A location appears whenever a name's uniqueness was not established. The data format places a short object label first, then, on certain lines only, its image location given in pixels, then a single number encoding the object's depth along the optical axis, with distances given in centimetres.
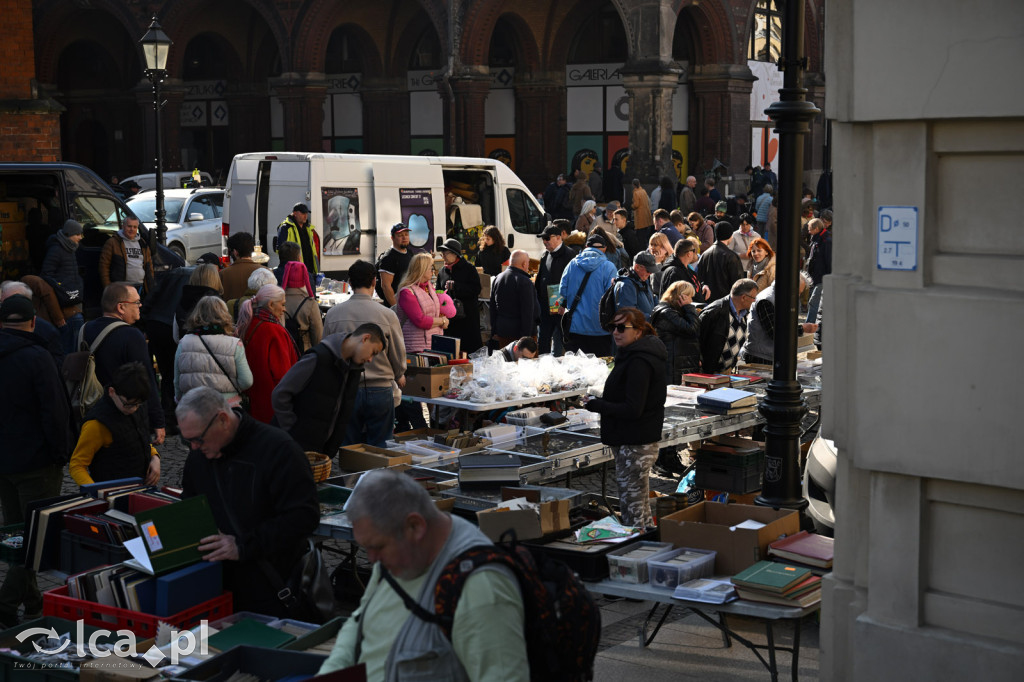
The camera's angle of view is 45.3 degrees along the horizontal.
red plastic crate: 524
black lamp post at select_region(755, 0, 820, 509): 740
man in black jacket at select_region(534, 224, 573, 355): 1364
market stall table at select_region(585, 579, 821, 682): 554
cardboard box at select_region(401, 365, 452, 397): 1005
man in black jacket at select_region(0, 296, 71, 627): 734
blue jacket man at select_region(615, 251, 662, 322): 1152
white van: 1644
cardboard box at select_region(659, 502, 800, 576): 605
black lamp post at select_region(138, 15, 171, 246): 1791
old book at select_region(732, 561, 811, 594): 561
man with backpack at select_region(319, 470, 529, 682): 359
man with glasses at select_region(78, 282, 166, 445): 857
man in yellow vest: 1527
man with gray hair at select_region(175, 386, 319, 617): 546
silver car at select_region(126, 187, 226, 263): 2233
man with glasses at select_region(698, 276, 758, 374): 1084
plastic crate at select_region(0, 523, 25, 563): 627
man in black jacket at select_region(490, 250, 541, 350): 1247
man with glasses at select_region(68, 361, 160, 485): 688
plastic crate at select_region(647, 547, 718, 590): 587
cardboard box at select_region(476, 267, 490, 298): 1491
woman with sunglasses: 774
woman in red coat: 940
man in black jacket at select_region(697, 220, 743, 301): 1368
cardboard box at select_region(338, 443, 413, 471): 816
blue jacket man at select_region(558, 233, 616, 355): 1217
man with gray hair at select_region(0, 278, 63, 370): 941
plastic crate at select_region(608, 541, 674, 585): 598
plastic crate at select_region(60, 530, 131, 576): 585
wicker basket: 766
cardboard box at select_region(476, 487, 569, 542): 643
